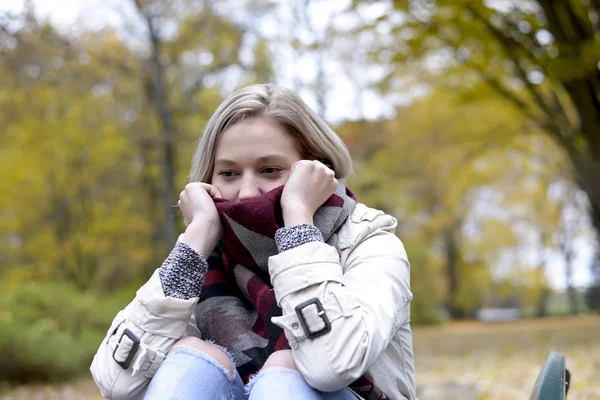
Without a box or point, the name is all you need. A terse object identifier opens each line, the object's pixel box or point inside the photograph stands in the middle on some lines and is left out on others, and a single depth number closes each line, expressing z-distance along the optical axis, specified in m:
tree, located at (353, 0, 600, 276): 7.01
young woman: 1.49
